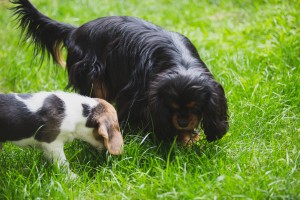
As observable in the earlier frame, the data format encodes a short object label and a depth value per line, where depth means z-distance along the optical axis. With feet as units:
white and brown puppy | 12.52
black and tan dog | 12.94
